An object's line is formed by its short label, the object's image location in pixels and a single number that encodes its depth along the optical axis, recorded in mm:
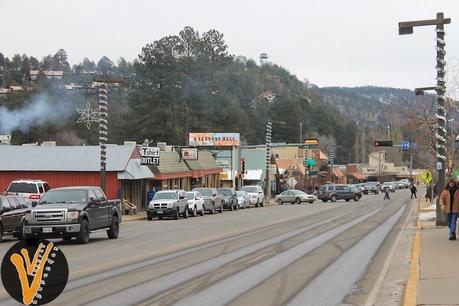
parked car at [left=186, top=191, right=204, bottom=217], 41969
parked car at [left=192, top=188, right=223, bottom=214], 45656
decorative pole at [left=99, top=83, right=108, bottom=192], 36875
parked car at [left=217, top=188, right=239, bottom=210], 51081
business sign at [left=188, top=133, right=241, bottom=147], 78500
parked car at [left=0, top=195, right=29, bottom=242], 23344
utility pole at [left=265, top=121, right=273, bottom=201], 66931
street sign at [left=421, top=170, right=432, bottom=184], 42059
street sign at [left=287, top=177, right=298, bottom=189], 73250
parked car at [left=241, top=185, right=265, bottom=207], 59594
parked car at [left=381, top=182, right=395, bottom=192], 106781
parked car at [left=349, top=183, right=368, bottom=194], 100812
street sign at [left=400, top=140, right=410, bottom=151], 60612
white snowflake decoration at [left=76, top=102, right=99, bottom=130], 52781
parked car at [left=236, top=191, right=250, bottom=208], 56125
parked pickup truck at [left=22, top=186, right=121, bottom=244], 21234
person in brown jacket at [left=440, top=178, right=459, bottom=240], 19531
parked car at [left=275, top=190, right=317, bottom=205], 68812
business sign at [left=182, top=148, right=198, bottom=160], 57278
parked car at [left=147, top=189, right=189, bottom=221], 38531
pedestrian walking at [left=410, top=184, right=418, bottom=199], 71688
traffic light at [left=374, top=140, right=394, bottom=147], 56156
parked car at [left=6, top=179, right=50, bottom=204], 33781
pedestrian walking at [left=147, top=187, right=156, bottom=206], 45916
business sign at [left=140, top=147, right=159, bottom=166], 44906
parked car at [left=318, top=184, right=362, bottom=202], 69625
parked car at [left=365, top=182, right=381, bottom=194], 102188
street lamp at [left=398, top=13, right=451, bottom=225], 25812
